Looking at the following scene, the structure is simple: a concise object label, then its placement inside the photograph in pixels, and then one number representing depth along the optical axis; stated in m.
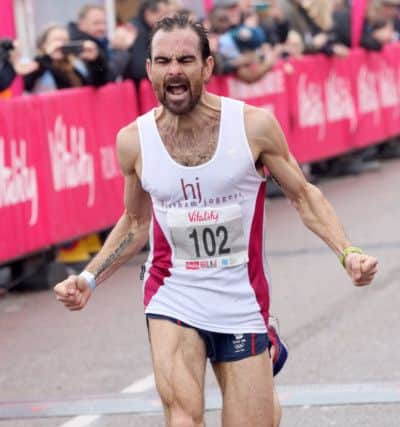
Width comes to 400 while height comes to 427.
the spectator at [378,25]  19.67
